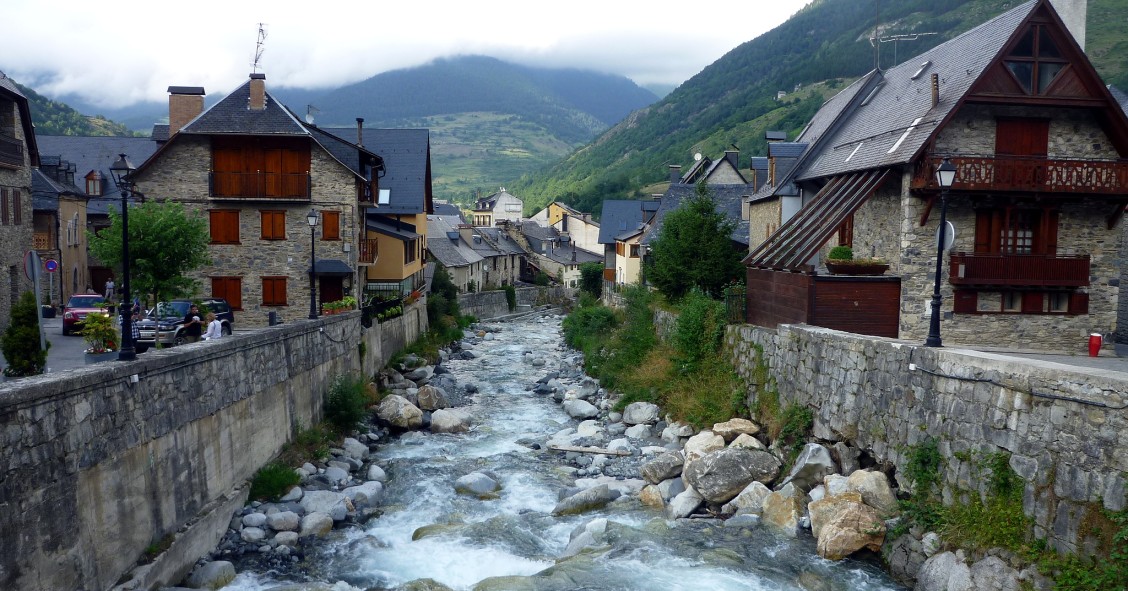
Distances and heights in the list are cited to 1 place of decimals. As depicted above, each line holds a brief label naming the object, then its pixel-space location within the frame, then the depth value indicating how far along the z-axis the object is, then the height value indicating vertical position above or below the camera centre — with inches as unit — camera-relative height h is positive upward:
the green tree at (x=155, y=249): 759.7 -1.7
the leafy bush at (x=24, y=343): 446.6 -55.9
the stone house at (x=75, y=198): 1494.8 +100.8
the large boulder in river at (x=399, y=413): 946.1 -201.1
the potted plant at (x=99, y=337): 537.7 -63.2
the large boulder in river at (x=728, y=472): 635.5 -182.3
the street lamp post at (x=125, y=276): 487.8 -20.0
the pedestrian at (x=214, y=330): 754.7 -80.1
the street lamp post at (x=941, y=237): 521.0 +11.9
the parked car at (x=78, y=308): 1014.4 -83.9
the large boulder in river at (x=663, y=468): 710.5 -198.6
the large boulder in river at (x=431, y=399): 1051.0 -203.6
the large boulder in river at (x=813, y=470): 611.5 -170.7
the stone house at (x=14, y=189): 1110.4 +83.3
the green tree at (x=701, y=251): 1121.4 +0.8
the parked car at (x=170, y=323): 813.9 -83.6
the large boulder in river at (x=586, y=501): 653.3 -212.6
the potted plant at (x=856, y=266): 786.2 -13.4
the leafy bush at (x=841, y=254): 822.5 -1.0
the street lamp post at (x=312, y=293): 941.4 -55.6
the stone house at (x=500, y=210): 4832.7 +251.5
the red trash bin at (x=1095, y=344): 826.8 -94.4
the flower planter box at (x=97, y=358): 535.2 -76.6
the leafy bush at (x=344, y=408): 882.1 -181.8
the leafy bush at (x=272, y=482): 651.5 -200.1
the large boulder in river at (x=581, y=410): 1025.5 -211.8
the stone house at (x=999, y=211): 782.5 +46.5
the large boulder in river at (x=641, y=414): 945.5 -200.3
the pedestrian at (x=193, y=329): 811.4 -85.8
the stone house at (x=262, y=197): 1198.3 +79.2
